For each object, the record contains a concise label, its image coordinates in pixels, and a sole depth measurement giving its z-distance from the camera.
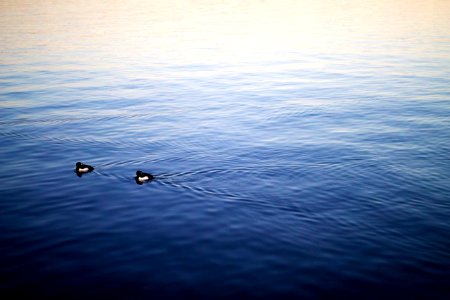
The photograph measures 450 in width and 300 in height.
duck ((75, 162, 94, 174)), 22.30
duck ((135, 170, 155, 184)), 21.28
